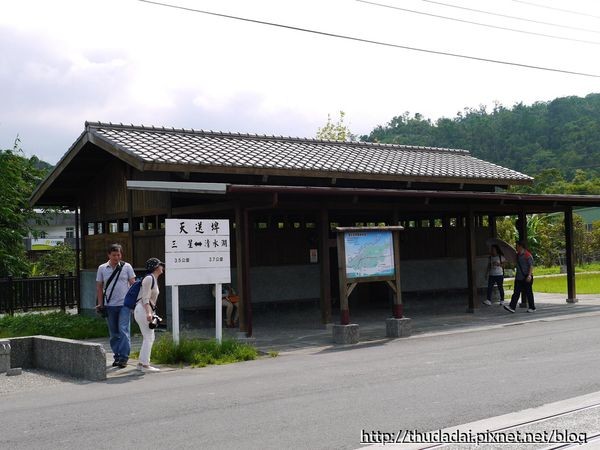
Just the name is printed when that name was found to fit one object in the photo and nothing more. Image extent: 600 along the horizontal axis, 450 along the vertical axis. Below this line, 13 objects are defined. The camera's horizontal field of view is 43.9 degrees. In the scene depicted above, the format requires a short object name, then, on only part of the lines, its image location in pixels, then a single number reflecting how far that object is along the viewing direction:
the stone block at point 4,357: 11.08
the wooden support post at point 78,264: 20.03
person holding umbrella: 19.88
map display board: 13.77
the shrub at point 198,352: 11.48
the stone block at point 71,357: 10.25
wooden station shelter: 15.09
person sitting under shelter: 16.11
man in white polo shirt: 11.07
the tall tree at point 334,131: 45.31
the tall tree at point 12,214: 25.14
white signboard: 12.23
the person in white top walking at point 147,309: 10.73
